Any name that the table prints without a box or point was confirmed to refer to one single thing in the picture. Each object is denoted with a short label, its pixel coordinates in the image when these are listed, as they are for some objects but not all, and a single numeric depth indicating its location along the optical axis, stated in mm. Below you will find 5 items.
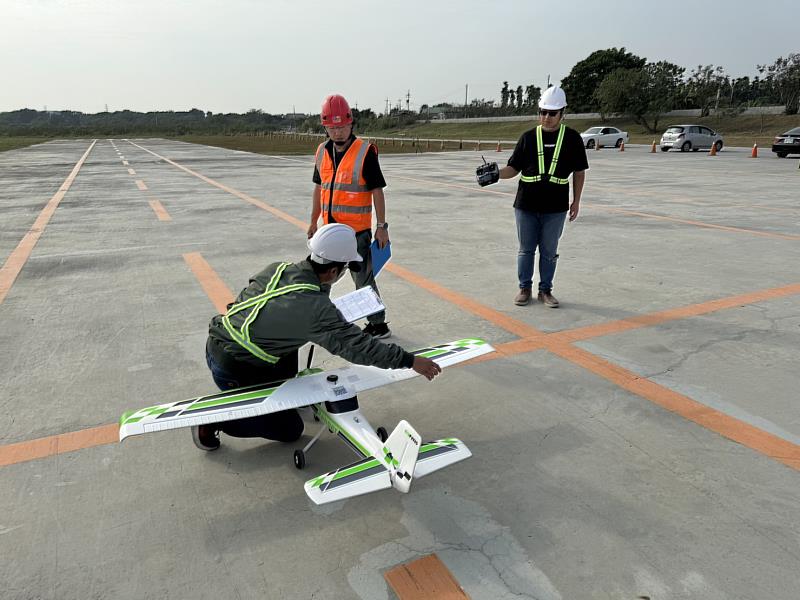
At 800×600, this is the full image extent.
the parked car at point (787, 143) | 23219
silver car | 28516
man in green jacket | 2584
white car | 34062
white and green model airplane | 2324
